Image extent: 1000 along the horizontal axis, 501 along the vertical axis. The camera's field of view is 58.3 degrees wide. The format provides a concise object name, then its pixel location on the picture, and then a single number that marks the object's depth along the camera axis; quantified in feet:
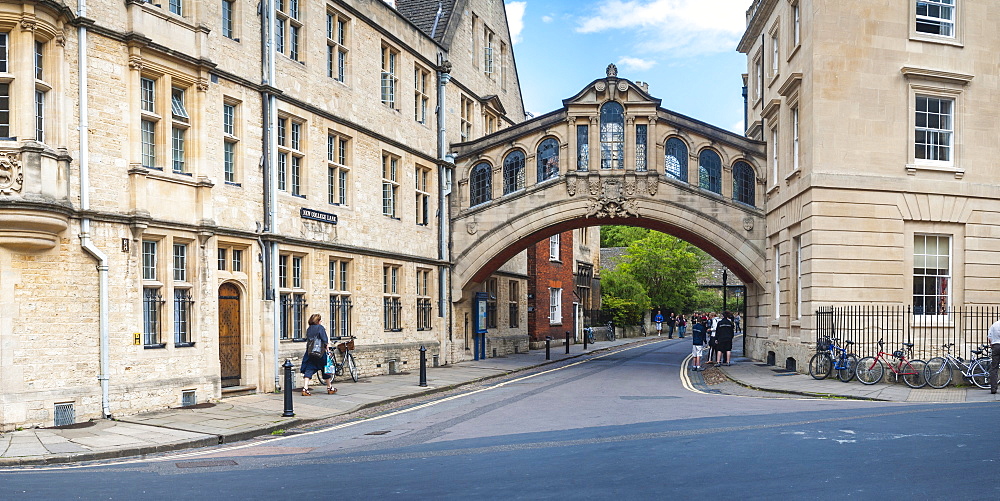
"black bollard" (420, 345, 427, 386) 69.46
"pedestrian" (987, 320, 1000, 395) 58.75
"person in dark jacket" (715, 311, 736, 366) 92.12
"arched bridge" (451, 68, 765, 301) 94.22
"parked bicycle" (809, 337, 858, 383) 66.85
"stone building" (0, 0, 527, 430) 45.73
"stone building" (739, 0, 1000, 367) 73.92
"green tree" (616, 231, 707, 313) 218.18
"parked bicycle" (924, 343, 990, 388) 61.41
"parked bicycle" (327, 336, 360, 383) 71.73
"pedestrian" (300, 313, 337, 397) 62.34
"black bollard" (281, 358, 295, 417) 50.78
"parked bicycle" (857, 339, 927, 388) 62.54
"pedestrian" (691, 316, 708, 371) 90.27
